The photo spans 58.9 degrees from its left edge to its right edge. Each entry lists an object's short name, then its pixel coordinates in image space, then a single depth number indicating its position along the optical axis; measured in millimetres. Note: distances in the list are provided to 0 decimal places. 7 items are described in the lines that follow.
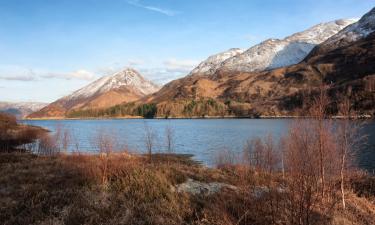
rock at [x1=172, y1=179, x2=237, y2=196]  12938
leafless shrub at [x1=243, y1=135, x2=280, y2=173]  19938
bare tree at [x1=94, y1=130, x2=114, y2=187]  13320
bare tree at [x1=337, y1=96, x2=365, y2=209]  11969
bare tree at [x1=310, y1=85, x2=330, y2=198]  11094
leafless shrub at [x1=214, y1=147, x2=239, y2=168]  27609
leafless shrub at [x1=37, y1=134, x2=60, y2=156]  38791
